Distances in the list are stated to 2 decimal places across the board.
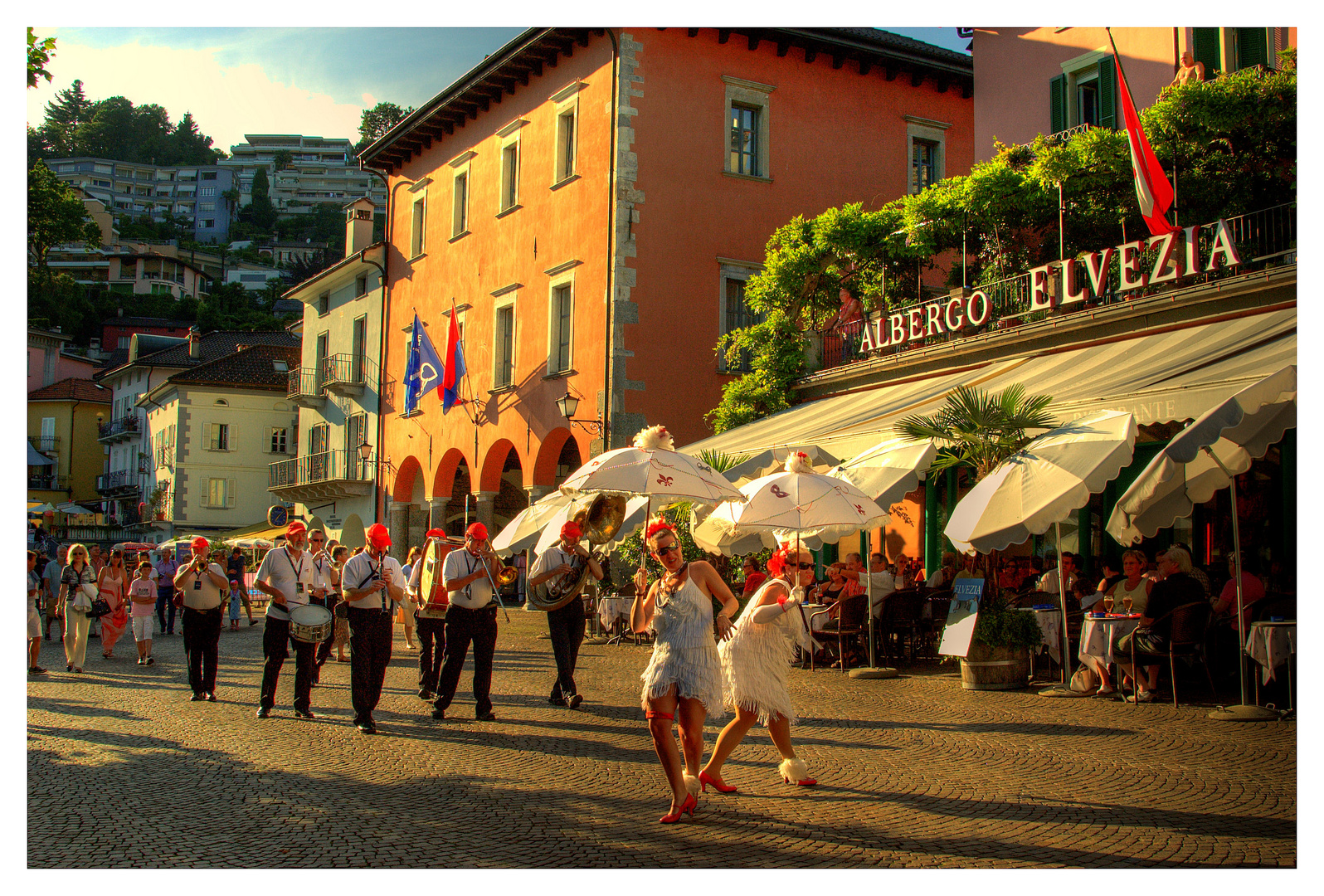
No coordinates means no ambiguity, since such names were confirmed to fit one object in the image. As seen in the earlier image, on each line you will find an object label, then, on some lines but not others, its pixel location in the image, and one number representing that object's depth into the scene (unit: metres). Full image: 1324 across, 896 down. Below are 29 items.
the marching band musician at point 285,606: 10.70
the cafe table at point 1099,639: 10.90
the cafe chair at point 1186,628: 10.29
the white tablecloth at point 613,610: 18.47
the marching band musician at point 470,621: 10.45
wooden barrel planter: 11.87
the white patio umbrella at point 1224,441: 9.55
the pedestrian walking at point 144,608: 16.47
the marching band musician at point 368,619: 9.86
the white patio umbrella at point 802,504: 11.20
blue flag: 28.20
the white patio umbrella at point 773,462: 14.84
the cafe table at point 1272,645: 9.59
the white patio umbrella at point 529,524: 18.25
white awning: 11.39
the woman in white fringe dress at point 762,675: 7.13
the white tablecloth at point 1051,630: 12.09
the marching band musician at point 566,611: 11.02
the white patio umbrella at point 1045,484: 11.01
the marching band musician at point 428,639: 12.02
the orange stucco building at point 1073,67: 17.31
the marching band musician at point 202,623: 12.06
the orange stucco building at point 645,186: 24.20
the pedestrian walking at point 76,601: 15.16
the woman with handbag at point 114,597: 16.59
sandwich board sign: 11.84
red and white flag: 15.26
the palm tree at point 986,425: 12.53
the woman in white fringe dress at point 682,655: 6.62
